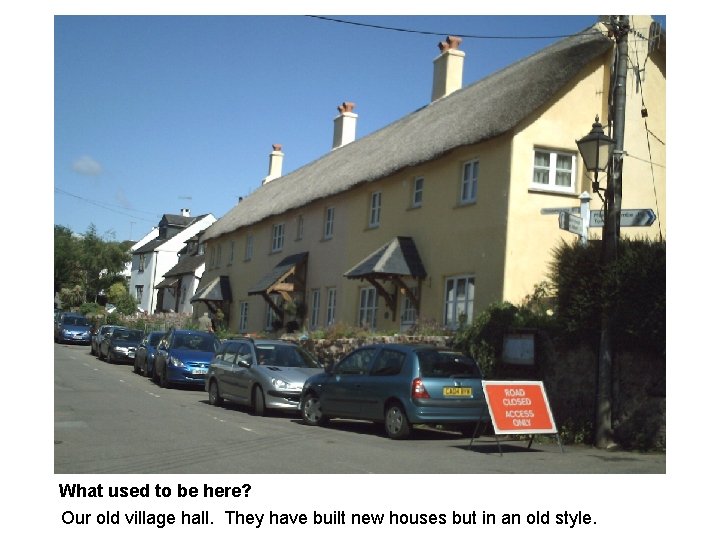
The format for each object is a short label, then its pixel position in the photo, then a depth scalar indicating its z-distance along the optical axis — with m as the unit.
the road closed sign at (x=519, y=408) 11.16
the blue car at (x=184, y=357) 22.31
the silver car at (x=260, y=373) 16.20
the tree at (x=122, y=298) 57.33
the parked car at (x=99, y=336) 35.16
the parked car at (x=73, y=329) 45.47
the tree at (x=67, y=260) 52.20
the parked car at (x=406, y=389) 12.79
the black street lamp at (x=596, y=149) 12.27
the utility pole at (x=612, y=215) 12.44
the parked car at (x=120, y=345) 32.44
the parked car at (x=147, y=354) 25.84
